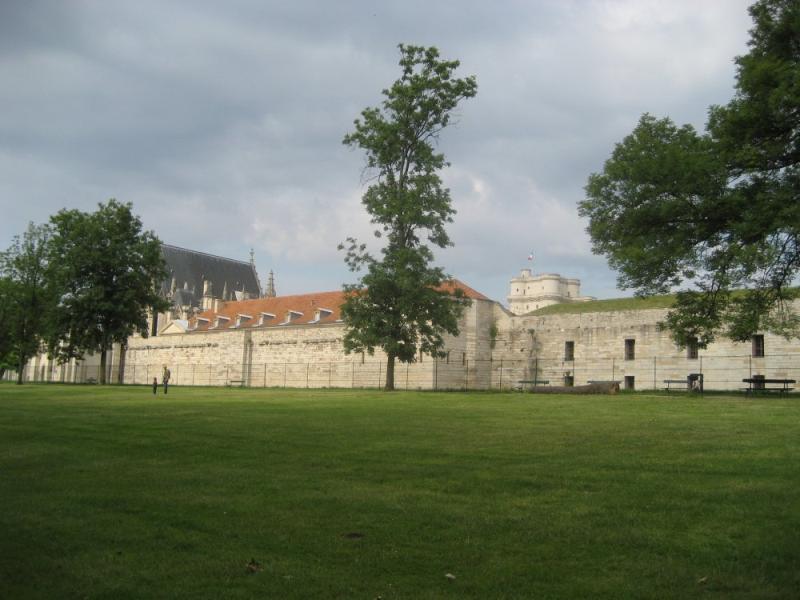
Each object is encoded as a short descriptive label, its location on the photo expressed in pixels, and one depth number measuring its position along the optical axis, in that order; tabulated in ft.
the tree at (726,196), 70.08
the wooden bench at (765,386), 101.71
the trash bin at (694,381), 123.13
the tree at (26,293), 199.31
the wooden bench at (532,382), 164.12
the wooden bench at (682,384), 146.46
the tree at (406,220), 120.98
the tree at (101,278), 170.81
